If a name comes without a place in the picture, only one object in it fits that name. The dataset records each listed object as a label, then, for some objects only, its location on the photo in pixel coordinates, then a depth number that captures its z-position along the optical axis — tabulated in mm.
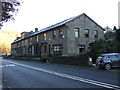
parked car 9674
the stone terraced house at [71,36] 18495
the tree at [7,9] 5547
